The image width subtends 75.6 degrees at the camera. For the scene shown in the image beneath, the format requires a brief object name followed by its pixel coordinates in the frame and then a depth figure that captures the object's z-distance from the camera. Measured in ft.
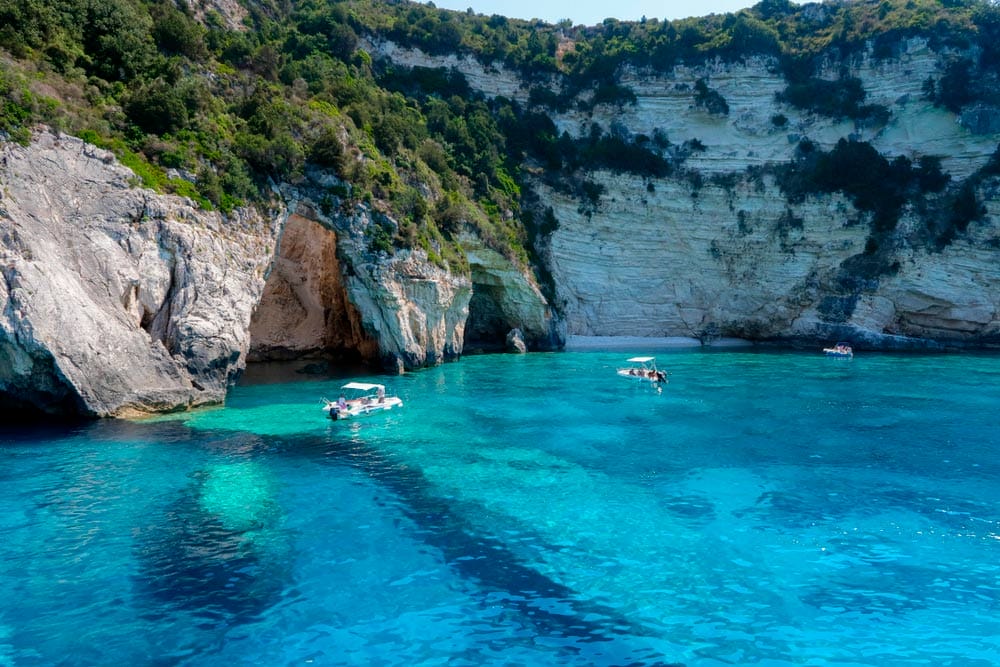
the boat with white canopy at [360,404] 83.05
